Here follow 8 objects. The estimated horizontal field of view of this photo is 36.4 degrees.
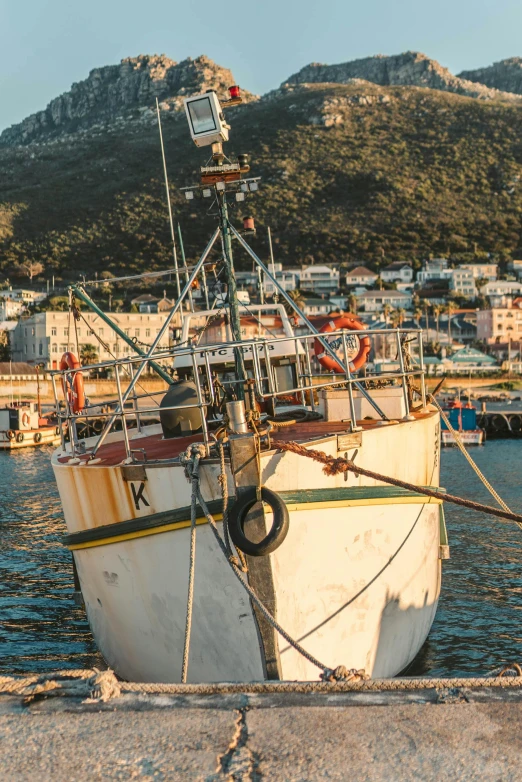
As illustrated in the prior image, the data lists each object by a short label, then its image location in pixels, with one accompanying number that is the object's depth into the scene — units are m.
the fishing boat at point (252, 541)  7.65
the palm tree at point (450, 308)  127.82
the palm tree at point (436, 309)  126.10
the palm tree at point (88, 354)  88.91
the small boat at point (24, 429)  54.72
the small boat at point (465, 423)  51.44
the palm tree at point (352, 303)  126.97
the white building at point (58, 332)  94.12
